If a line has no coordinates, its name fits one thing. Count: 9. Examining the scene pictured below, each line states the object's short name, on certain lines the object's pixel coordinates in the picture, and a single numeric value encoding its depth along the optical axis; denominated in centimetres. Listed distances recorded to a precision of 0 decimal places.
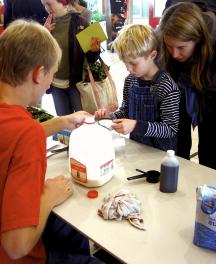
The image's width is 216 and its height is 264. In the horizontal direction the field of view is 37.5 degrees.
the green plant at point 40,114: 175
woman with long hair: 137
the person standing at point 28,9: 271
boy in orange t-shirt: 81
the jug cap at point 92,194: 110
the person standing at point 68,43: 236
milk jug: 111
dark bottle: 107
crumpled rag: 96
